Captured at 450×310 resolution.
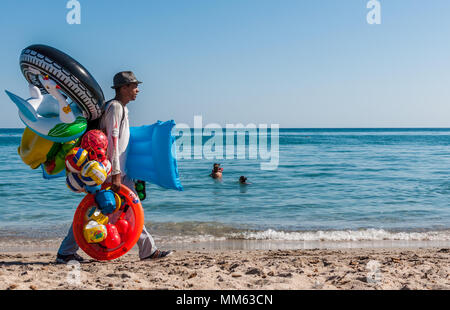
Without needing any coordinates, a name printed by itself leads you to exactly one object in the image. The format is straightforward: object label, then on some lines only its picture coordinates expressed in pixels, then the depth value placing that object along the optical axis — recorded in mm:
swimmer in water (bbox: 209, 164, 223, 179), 14666
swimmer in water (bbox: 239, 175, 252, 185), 13498
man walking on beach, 4355
